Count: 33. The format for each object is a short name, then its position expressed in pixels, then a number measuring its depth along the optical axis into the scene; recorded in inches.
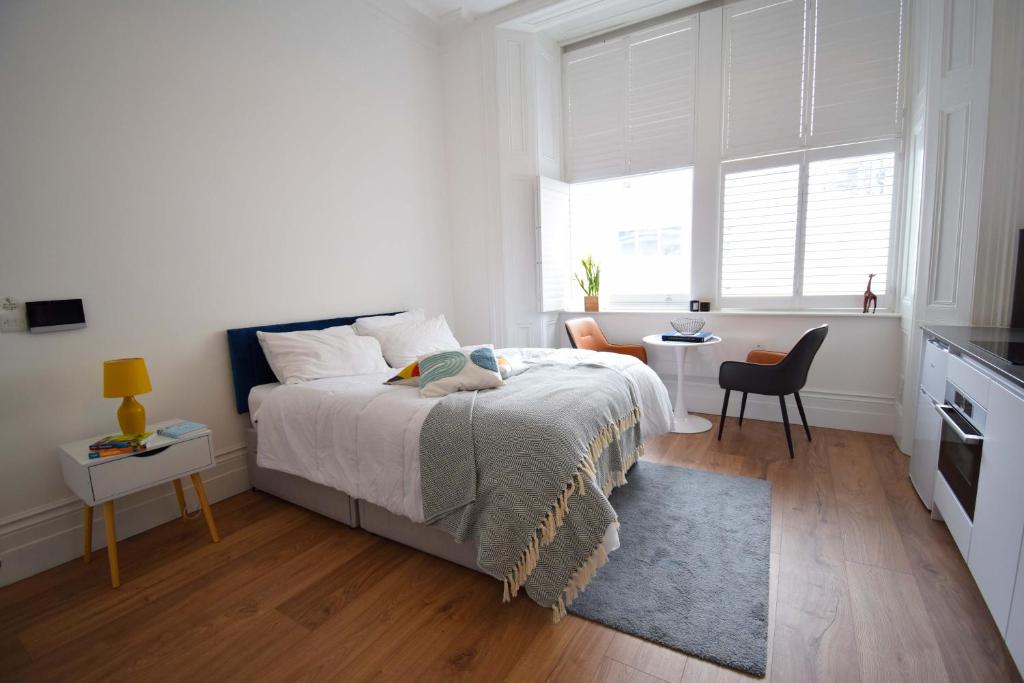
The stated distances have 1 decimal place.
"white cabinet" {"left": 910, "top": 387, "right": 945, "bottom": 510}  89.1
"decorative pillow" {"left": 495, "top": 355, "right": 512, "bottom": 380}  101.0
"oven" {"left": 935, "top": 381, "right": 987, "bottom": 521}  69.8
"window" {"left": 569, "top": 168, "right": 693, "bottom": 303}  175.3
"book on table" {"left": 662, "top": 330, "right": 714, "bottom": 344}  144.1
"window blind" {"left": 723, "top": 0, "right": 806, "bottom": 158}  146.7
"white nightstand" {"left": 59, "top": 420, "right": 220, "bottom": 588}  77.7
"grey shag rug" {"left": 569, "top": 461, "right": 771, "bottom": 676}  64.2
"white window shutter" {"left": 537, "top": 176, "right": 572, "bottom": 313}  173.0
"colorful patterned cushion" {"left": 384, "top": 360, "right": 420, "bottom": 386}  101.3
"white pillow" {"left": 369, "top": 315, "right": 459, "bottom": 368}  129.0
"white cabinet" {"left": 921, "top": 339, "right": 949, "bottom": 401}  86.7
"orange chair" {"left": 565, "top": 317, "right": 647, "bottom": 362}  161.5
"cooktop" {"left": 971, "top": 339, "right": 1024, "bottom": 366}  66.0
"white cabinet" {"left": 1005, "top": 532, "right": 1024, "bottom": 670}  52.4
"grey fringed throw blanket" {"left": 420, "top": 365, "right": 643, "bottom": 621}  66.7
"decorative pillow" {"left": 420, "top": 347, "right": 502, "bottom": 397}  91.2
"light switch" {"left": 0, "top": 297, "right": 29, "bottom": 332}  80.1
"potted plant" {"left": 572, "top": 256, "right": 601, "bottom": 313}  185.5
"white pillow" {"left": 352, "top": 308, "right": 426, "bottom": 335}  134.1
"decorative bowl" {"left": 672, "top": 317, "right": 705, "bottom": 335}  151.6
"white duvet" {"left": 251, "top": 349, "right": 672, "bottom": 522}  80.4
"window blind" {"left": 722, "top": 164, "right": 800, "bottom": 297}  151.7
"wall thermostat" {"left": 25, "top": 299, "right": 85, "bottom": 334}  82.4
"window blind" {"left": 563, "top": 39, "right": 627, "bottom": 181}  175.8
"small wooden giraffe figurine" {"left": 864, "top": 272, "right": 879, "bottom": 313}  140.5
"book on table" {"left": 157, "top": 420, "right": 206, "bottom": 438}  88.3
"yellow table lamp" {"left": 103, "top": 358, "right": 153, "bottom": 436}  82.1
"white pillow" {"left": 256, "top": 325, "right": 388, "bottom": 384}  109.7
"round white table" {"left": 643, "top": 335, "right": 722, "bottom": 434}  146.3
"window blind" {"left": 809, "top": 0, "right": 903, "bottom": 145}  135.3
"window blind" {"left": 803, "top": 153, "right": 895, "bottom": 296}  140.2
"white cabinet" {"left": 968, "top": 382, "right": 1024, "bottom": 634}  56.2
